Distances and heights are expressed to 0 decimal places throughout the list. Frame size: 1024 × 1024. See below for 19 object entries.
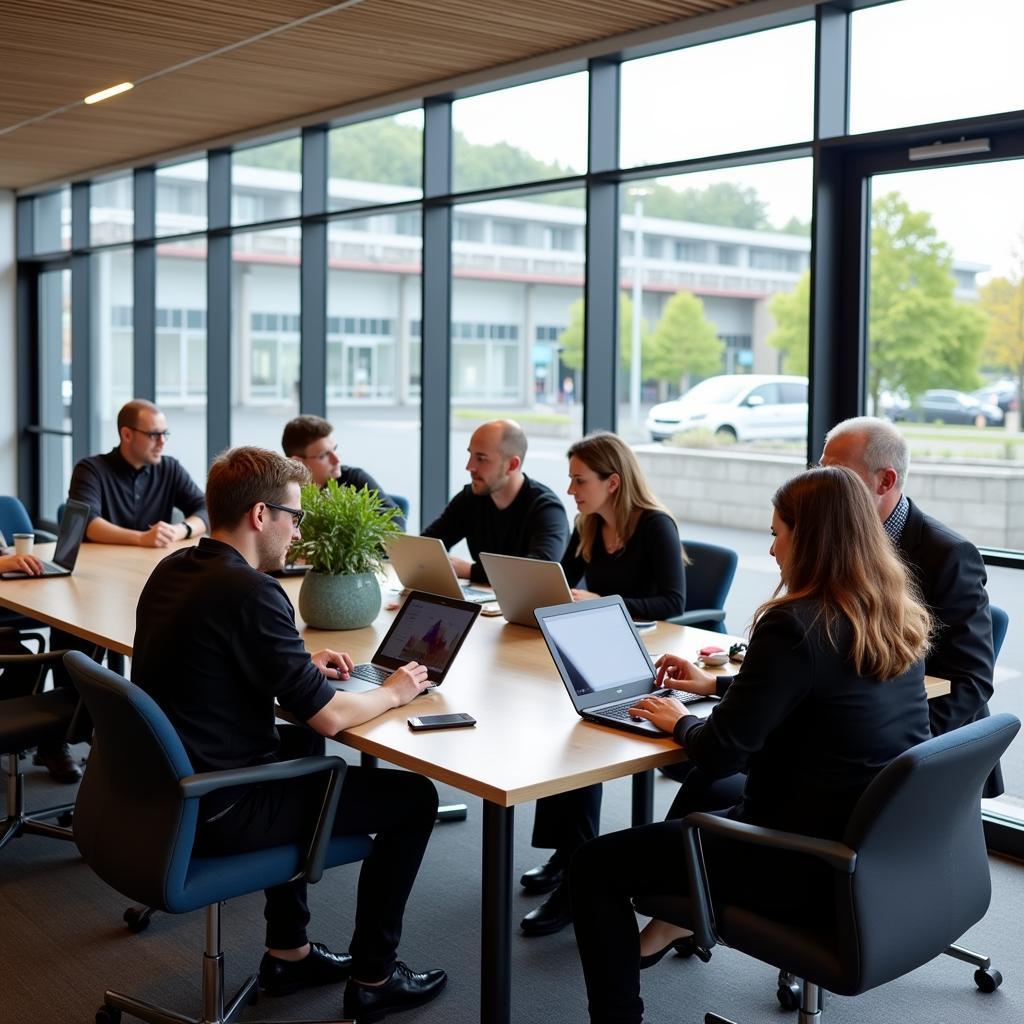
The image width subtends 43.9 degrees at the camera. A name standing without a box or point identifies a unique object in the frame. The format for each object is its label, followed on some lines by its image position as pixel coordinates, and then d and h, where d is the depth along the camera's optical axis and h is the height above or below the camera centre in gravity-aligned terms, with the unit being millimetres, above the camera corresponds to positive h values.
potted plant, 3701 -401
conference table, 2512 -686
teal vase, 3766 -544
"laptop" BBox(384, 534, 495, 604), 3982 -474
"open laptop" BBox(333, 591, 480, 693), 3129 -565
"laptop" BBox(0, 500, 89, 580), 4793 -489
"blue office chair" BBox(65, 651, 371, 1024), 2543 -847
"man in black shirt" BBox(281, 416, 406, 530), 5250 -126
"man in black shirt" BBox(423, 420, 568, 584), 4590 -321
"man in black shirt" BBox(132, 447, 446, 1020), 2684 -603
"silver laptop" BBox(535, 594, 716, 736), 2896 -573
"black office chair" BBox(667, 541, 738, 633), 4547 -568
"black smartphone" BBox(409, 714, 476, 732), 2785 -670
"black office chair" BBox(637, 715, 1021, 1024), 2230 -843
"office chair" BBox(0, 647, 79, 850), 3695 -911
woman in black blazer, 2387 -571
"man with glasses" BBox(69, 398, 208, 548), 5578 -331
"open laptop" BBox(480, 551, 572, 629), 3643 -493
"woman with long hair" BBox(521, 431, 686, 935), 4168 -389
